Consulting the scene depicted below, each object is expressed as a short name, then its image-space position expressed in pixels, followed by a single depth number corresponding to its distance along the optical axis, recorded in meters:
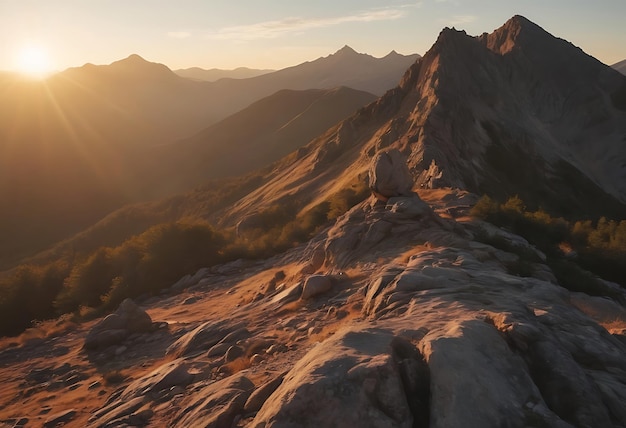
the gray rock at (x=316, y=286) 12.10
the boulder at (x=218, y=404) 6.37
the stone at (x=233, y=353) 9.59
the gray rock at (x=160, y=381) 8.94
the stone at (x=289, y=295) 12.67
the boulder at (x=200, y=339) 11.32
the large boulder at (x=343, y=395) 4.98
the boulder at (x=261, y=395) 6.27
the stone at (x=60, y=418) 9.30
